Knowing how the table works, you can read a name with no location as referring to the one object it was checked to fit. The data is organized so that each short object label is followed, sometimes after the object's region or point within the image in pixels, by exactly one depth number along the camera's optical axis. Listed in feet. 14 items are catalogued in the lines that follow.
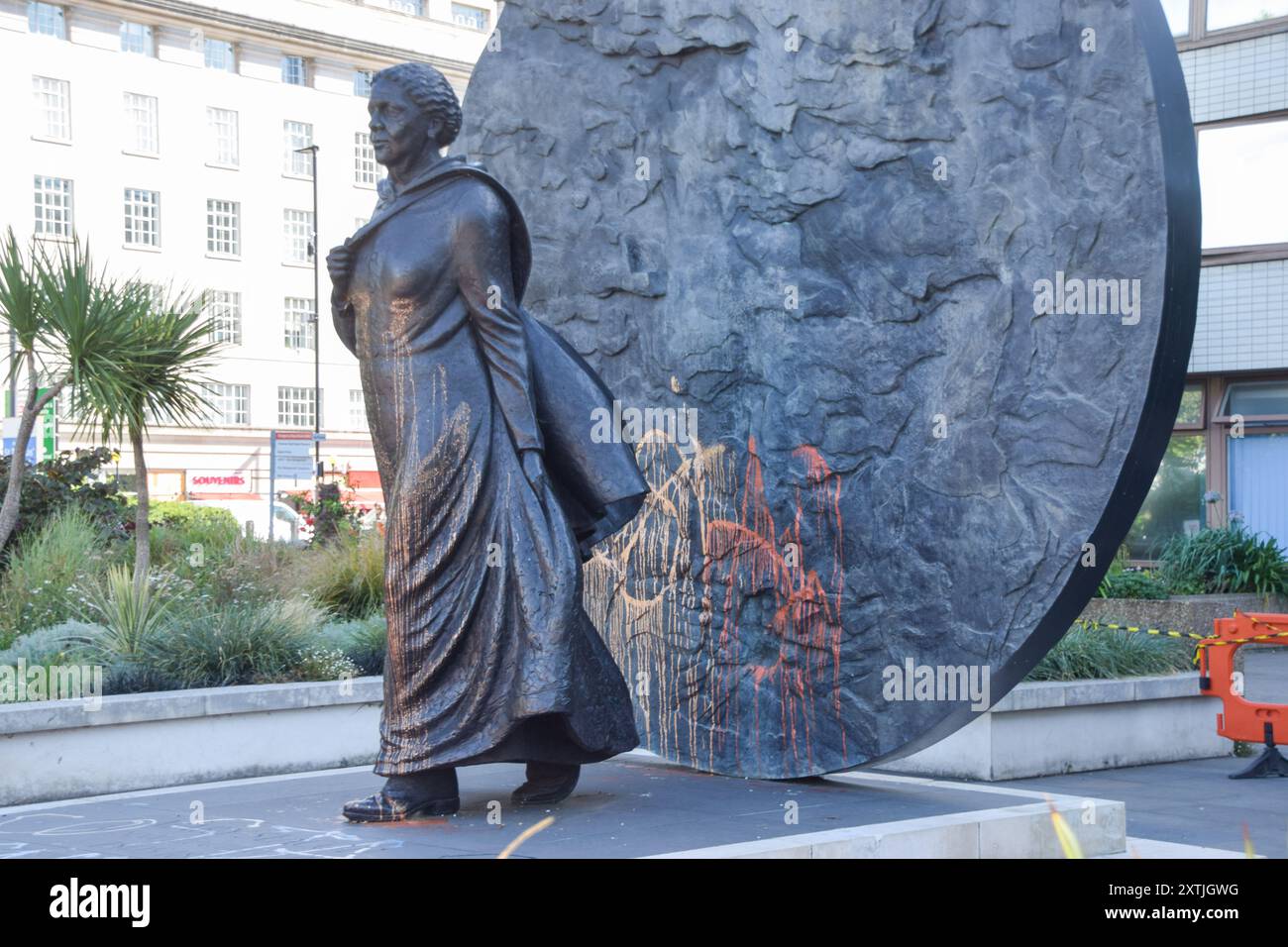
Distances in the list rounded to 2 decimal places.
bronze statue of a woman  19.76
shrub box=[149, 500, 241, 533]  53.13
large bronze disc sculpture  20.62
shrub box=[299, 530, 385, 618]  40.14
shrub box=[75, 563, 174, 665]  30.94
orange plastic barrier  32.35
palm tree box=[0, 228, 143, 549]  40.09
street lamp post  117.71
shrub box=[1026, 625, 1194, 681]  34.22
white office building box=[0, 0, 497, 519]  142.82
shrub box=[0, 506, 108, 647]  35.09
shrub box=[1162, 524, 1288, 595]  58.59
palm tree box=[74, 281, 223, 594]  40.27
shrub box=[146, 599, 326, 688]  30.53
